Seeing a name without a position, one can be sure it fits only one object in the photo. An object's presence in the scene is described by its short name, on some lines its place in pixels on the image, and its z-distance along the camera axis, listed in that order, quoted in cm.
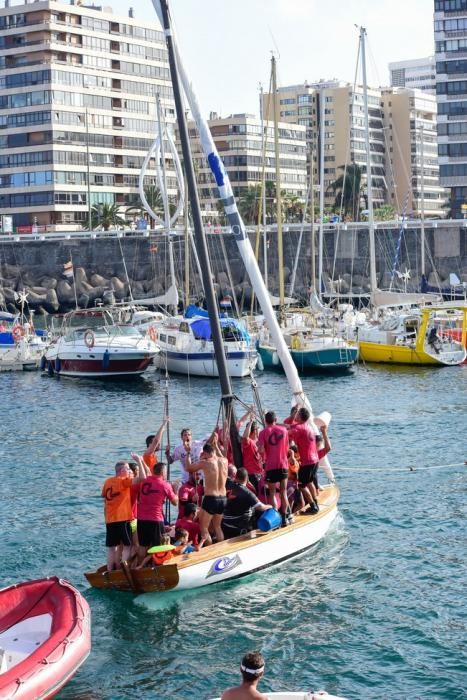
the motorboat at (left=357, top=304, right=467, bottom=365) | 5116
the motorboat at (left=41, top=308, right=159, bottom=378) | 4866
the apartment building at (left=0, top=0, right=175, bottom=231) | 11050
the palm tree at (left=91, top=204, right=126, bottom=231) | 10775
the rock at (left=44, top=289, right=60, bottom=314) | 9350
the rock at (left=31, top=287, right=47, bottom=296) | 9475
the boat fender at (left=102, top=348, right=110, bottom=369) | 4878
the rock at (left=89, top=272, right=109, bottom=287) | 9431
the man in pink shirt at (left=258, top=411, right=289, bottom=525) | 2005
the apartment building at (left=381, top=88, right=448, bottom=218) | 15500
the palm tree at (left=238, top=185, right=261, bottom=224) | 11946
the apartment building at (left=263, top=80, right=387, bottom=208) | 15225
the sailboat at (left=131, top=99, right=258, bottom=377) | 4766
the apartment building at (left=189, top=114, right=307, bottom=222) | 13912
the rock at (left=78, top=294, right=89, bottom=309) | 9225
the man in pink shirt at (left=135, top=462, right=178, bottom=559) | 1783
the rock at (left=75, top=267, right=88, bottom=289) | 9400
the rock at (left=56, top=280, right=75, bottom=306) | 9394
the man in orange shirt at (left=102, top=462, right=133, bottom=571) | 1805
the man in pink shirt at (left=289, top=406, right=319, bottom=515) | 2089
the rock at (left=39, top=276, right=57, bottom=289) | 9531
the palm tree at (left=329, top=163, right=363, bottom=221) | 13200
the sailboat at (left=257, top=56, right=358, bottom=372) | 4969
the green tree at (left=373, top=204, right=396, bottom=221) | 12696
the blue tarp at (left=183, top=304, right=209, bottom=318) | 5222
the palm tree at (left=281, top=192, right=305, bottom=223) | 12100
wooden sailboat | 1783
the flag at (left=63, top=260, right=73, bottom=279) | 6139
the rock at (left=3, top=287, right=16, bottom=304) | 9389
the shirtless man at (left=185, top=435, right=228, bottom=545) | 1861
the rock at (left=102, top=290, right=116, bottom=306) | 8782
